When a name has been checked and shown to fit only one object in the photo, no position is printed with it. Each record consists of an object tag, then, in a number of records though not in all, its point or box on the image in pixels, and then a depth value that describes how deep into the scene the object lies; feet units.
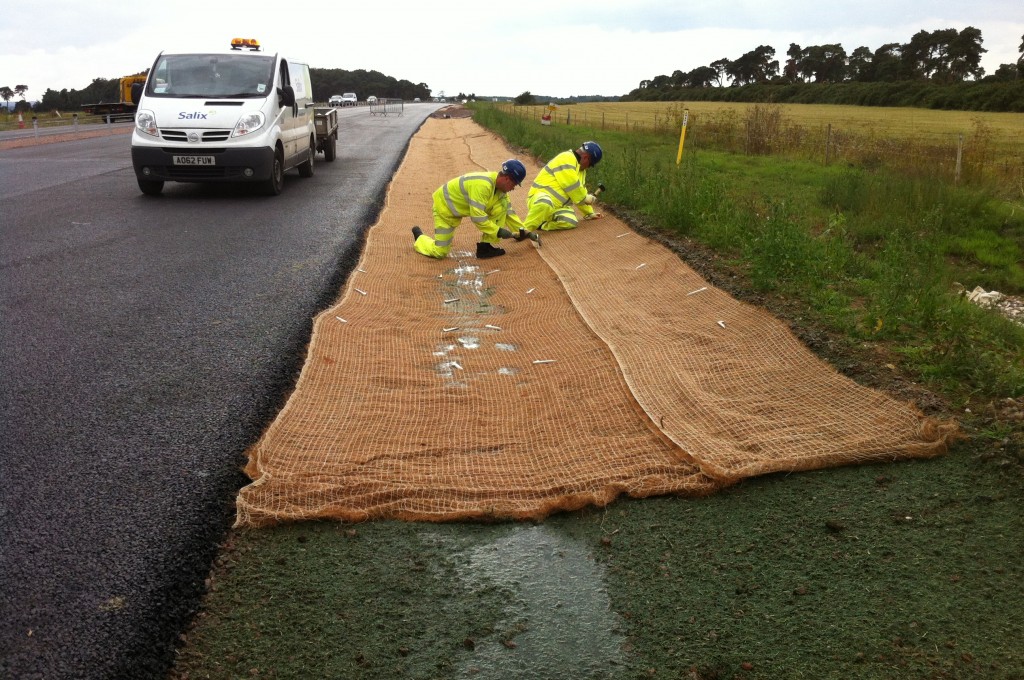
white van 38.29
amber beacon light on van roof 44.16
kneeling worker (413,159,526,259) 29.50
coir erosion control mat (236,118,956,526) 12.01
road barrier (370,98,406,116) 188.75
